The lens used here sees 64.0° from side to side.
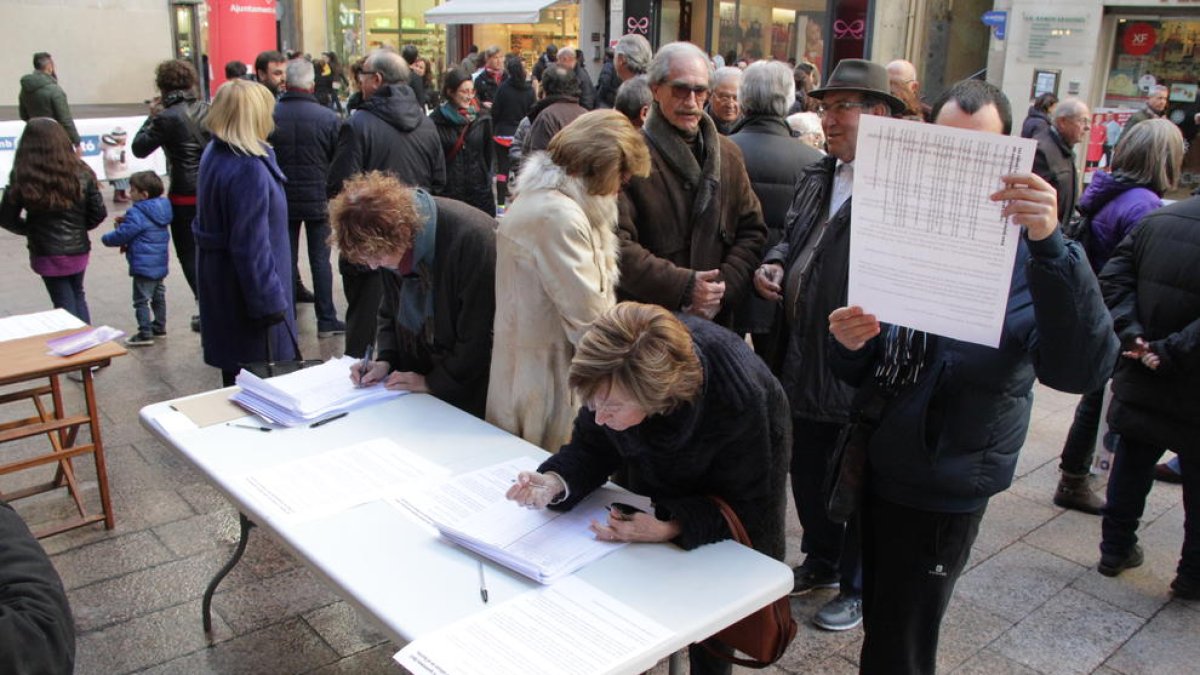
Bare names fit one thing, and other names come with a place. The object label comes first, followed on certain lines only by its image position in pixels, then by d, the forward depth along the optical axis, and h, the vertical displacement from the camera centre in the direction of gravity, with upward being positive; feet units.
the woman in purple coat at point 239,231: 13.19 -2.10
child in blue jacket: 19.22 -3.21
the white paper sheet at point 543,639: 5.49 -3.21
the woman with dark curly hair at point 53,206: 16.75 -2.37
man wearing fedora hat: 9.49 -2.13
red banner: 41.98 +1.87
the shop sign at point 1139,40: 42.73 +2.73
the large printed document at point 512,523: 6.60 -3.16
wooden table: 11.08 -4.43
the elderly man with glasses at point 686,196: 11.41 -1.25
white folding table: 6.08 -3.26
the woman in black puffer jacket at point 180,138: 19.54 -1.30
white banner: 37.29 -2.39
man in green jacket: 35.60 -1.03
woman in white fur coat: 8.80 -1.63
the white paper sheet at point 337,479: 7.55 -3.24
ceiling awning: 57.31 +4.22
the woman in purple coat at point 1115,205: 13.26 -1.40
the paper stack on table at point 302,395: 9.36 -3.14
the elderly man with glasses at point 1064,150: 15.67 -0.81
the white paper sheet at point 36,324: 12.21 -3.24
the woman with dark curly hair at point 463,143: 21.88 -1.35
